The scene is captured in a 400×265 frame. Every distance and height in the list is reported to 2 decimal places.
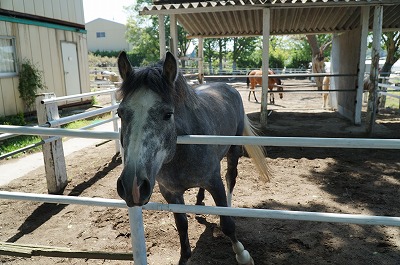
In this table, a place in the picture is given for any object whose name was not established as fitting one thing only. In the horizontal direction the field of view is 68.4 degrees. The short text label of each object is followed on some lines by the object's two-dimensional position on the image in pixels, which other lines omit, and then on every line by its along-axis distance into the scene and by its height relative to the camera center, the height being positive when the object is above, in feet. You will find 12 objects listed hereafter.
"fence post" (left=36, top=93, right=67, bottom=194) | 12.56 -3.42
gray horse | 4.66 -1.21
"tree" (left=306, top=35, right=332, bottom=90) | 42.29 +1.83
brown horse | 41.82 -1.18
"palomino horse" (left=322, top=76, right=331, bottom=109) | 34.96 -1.81
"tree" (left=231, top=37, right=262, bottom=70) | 139.54 +9.93
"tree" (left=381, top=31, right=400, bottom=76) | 42.11 +3.21
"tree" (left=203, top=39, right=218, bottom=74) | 142.61 +12.41
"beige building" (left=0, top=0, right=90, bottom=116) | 28.22 +3.73
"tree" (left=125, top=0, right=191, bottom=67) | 130.62 +17.23
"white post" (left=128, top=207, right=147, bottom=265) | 6.10 -3.29
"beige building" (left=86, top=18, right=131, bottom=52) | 159.43 +22.82
